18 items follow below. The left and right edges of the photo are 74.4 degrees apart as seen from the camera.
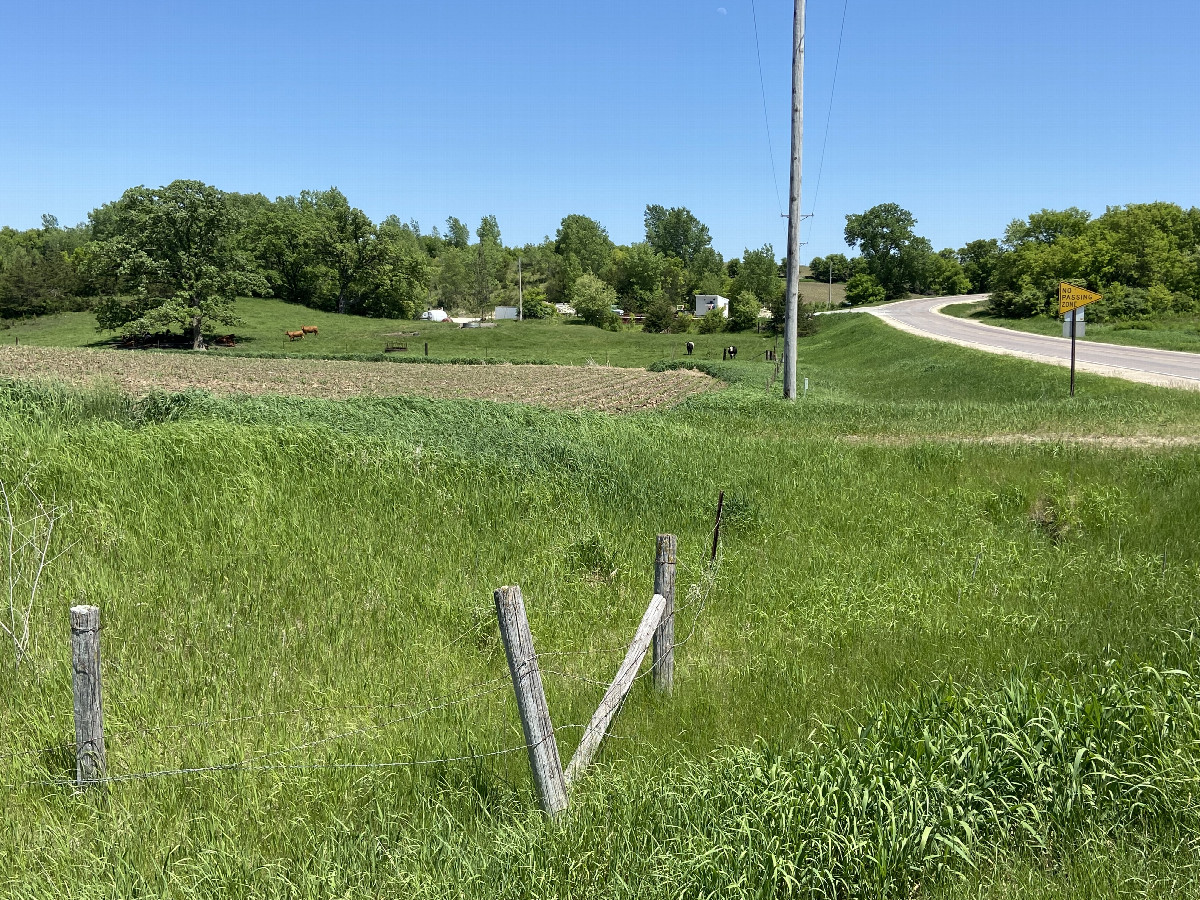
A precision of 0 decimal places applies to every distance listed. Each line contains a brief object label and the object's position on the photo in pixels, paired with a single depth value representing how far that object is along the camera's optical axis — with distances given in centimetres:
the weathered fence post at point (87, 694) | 425
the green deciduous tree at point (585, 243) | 16912
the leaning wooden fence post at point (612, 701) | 462
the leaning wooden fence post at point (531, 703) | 414
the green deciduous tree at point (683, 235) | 19400
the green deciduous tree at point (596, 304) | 9892
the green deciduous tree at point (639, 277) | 13075
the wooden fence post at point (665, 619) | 546
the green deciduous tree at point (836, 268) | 15069
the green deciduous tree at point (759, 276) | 11294
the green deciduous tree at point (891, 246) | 12988
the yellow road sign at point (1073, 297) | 2114
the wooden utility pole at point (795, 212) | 2198
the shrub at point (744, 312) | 8769
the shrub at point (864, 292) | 11919
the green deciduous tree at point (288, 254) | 9538
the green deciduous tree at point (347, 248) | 8914
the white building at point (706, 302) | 11981
